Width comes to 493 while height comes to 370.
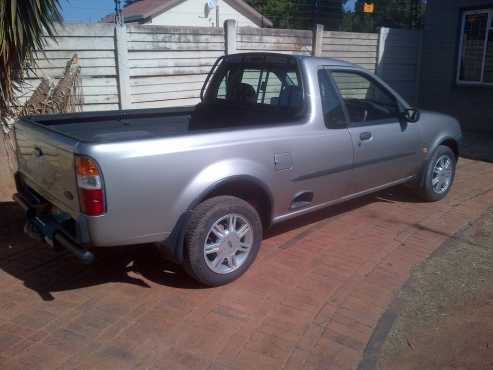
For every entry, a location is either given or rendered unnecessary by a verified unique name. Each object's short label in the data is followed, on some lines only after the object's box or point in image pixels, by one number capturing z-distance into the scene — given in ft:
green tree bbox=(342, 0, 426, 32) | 92.95
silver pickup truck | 10.28
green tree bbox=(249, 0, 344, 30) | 67.35
